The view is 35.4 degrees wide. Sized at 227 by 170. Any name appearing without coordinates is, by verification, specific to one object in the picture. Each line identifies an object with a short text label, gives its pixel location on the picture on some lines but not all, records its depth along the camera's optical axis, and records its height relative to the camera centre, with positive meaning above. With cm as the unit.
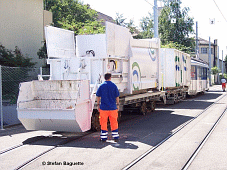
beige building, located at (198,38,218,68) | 8588 +629
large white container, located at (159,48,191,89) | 1989 +57
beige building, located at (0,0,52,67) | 2098 +333
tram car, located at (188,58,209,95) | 2742 -12
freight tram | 952 +1
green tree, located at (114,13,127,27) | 4512 +741
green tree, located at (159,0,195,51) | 5319 +776
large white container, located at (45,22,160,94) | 1111 +65
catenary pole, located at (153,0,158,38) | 2361 +397
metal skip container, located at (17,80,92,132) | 926 -79
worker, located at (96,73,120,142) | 918 -72
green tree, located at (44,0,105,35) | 4175 +835
